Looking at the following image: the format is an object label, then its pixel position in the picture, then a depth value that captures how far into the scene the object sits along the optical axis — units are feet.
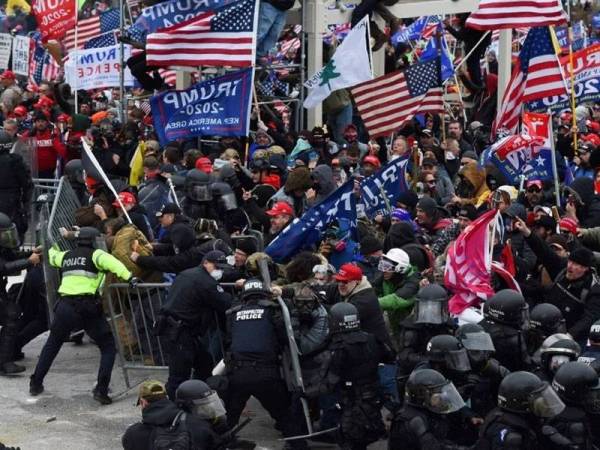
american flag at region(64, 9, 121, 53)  79.36
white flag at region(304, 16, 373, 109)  57.52
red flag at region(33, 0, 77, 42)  75.20
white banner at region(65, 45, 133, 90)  71.61
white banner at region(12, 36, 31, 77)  91.15
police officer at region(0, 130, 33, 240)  56.24
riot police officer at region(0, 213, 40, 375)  45.73
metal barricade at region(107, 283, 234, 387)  43.60
